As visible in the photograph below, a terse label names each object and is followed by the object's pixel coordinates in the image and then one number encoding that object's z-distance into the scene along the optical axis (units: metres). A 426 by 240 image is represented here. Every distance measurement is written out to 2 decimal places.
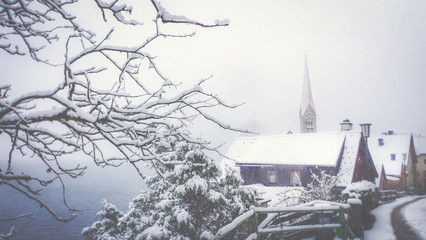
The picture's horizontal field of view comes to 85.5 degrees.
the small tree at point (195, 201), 7.20
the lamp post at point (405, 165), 34.21
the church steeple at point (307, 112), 43.56
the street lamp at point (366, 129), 26.32
